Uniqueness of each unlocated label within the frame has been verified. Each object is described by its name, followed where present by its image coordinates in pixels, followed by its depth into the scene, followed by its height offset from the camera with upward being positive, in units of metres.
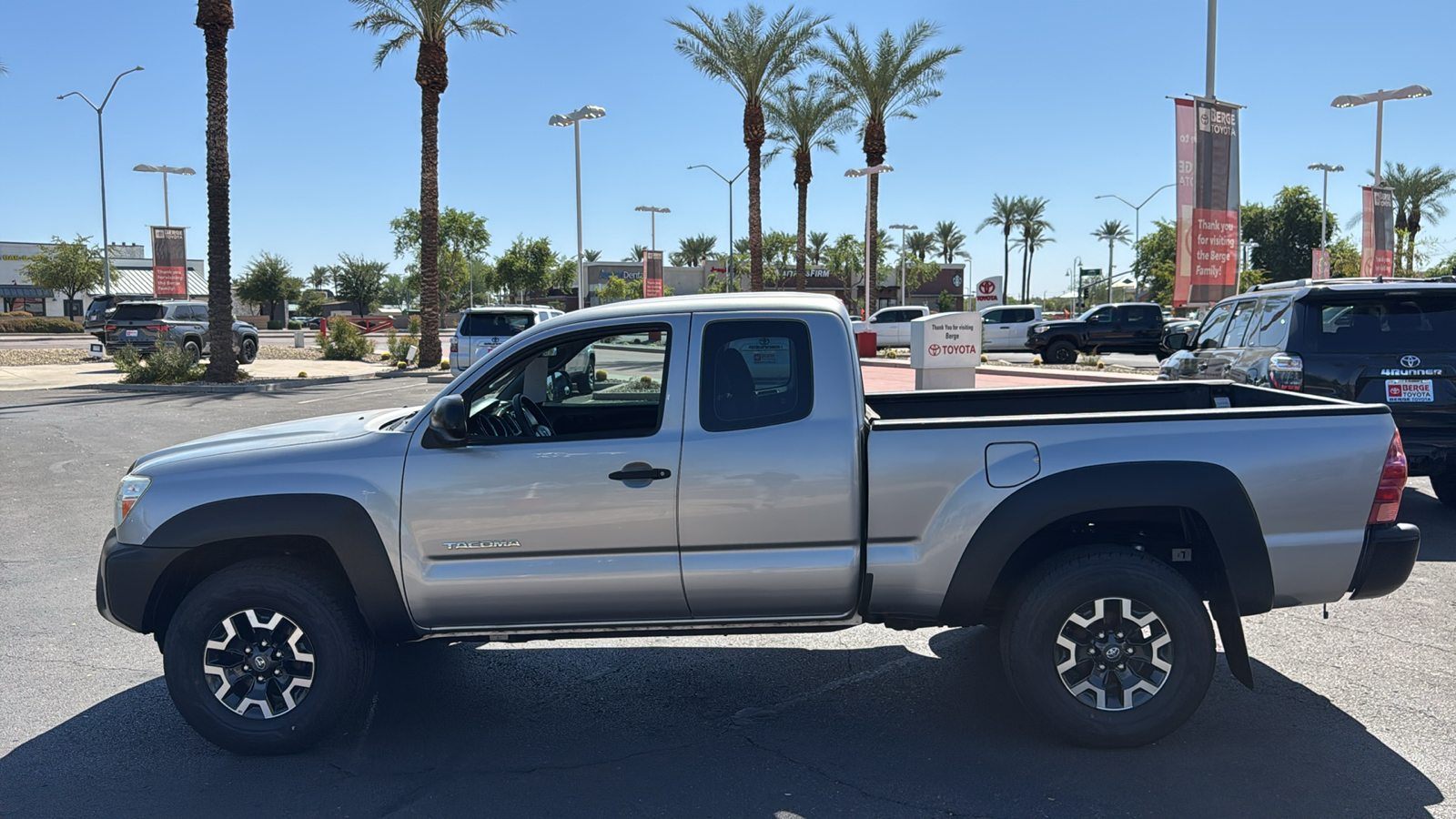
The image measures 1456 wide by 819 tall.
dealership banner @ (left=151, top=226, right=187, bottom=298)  33.03 +2.91
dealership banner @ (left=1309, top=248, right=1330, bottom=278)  35.81 +2.95
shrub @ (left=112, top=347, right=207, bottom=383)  23.22 -0.39
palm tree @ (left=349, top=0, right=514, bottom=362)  26.80 +7.55
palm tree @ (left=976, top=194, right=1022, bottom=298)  80.31 +10.47
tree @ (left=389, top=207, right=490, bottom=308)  71.88 +7.96
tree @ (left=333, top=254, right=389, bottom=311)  92.94 +6.26
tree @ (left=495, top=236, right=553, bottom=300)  80.50 +6.60
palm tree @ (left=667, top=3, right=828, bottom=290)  34.16 +10.00
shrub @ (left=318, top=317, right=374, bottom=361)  32.75 +0.18
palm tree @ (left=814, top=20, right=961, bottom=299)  36.19 +9.83
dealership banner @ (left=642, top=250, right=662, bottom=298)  39.62 +2.99
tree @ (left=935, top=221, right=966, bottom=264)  87.56 +9.37
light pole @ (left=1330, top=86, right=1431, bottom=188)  27.39 +6.75
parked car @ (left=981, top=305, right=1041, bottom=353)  33.47 +0.70
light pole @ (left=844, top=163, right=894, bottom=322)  37.12 +6.49
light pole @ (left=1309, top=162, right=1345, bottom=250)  51.09 +8.90
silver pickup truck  4.06 -0.73
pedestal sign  14.46 +0.01
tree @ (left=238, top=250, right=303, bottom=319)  81.50 +5.37
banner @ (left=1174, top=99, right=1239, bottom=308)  17.39 +2.55
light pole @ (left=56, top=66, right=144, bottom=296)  35.28 +6.78
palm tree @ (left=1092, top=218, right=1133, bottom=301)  98.88 +11.24
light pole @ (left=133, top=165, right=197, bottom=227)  37.59 +6.69
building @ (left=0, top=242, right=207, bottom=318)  81.62 +5.03
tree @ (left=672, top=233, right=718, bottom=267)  91.25 +8.82
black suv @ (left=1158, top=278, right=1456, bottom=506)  7.61 -0.04
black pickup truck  29.58 +0.43
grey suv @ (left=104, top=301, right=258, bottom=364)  26.47 +0.58
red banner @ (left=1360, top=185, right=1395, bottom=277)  29.03 +3.27
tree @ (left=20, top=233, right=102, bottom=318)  57.97 +4.72
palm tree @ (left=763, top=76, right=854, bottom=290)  39.33 +8.97
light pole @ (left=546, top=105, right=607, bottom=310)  28.12 +6.50
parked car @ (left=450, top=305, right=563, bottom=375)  22.30 +0.50
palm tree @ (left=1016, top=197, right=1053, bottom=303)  79.94 +10.13
